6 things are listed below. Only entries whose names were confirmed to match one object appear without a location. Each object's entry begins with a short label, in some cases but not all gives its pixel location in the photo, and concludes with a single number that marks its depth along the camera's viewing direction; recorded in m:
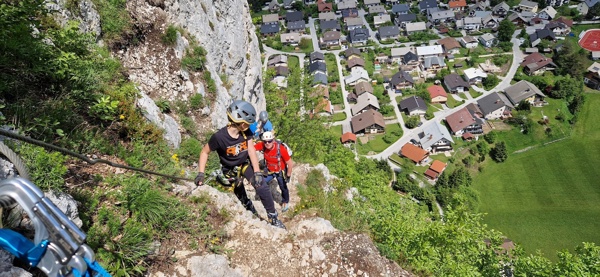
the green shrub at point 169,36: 15.43
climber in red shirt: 8.85
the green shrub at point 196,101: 15.11
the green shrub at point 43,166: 6.11
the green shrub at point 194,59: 15.98
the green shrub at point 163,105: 13.67
